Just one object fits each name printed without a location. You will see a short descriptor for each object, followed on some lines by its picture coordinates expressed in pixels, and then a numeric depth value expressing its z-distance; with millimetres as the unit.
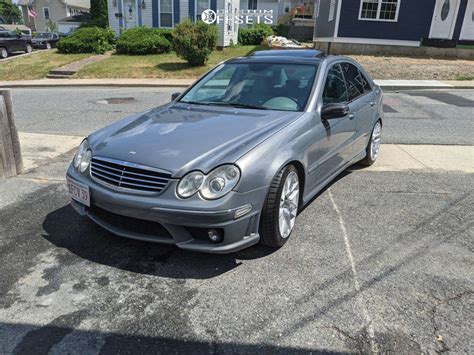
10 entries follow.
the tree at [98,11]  33844
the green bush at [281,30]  33625
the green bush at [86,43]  22575
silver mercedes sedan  2980
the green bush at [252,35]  28578
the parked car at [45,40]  31109
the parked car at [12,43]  24125
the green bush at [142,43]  21531
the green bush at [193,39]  17094
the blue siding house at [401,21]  21375
